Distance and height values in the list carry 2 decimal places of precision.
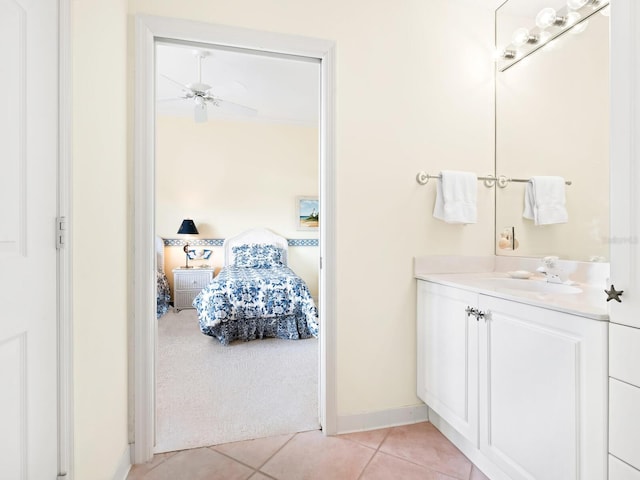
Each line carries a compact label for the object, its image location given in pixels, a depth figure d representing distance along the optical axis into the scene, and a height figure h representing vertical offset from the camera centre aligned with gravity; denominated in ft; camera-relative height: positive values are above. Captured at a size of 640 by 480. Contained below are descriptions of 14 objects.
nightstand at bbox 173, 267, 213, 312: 16.44 -2.18
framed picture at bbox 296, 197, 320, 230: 18.83 +1.32
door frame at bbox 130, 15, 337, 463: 5.66 +0.93
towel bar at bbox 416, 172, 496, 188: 6.94 +1.23
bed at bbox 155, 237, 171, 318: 15.42 -2.24
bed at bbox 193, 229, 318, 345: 11.66 -2.45
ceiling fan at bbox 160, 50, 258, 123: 11.01 +4.94
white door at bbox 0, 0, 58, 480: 2.68 +0.00
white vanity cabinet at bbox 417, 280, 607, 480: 3.68 -1.97
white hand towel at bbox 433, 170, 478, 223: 6.84 +0.81
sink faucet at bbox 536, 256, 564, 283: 5.87 -0.56
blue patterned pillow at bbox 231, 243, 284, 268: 17.13 -0.90
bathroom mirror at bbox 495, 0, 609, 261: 5.56 +2.02
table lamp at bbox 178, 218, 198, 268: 16.87 +0.51
